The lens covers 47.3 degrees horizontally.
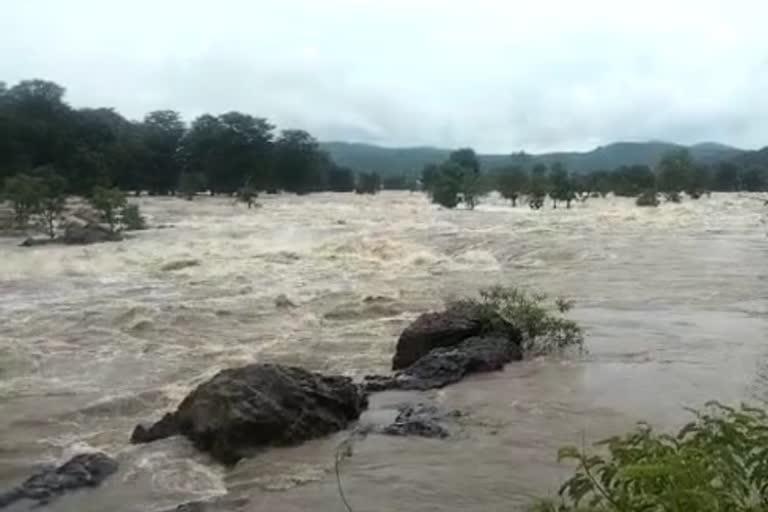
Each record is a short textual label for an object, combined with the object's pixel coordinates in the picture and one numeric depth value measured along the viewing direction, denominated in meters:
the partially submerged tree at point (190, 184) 61.59
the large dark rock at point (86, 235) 28.34
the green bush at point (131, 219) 32.97
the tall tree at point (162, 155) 63.06
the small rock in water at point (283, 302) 15.93
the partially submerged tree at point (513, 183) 61.84
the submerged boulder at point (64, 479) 6.27
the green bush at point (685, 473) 2.88
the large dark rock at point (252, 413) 7.18
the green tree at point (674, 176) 61.62
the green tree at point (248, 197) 51.91
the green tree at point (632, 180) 65.00
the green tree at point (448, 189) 56.38
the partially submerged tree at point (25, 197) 32.16
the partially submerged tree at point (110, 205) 32.03
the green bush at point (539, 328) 11.14
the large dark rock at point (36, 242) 28.06
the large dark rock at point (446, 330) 10.45
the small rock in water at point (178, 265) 22.44
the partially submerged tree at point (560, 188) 55.44
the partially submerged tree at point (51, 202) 32.22
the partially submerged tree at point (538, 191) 53.28
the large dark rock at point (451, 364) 9.30
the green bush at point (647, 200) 50.28
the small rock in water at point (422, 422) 7.47
